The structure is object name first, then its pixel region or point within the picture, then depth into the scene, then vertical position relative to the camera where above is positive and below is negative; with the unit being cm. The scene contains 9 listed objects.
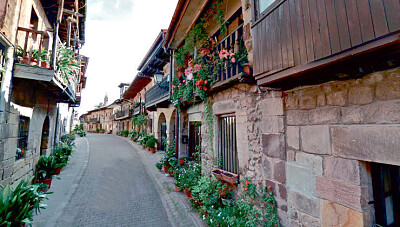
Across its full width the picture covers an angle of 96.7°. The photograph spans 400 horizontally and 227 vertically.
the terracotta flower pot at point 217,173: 398 -100
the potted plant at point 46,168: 563 -122
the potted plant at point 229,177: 358 -99
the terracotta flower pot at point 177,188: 561 -185
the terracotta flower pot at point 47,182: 550 -155
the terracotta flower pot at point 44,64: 442 +169
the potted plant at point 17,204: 259 -116
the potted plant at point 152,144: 1163 -91
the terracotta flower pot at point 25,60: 416 +168
